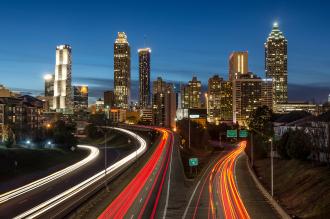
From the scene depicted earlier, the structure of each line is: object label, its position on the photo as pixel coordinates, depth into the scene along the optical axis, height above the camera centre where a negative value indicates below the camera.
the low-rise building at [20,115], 126.81 -1.05
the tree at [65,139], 113.60 -6.24
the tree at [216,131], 187.00 -7.17
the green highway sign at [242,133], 89.25 -3.83
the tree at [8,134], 91.56 -5.19
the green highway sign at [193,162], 80.78 -8.18
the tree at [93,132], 192.00 -7.85
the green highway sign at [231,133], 91.39 -3.92
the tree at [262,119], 128.75 -2.00
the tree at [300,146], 68.46 -4.82
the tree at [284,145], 77.66 -5.28
